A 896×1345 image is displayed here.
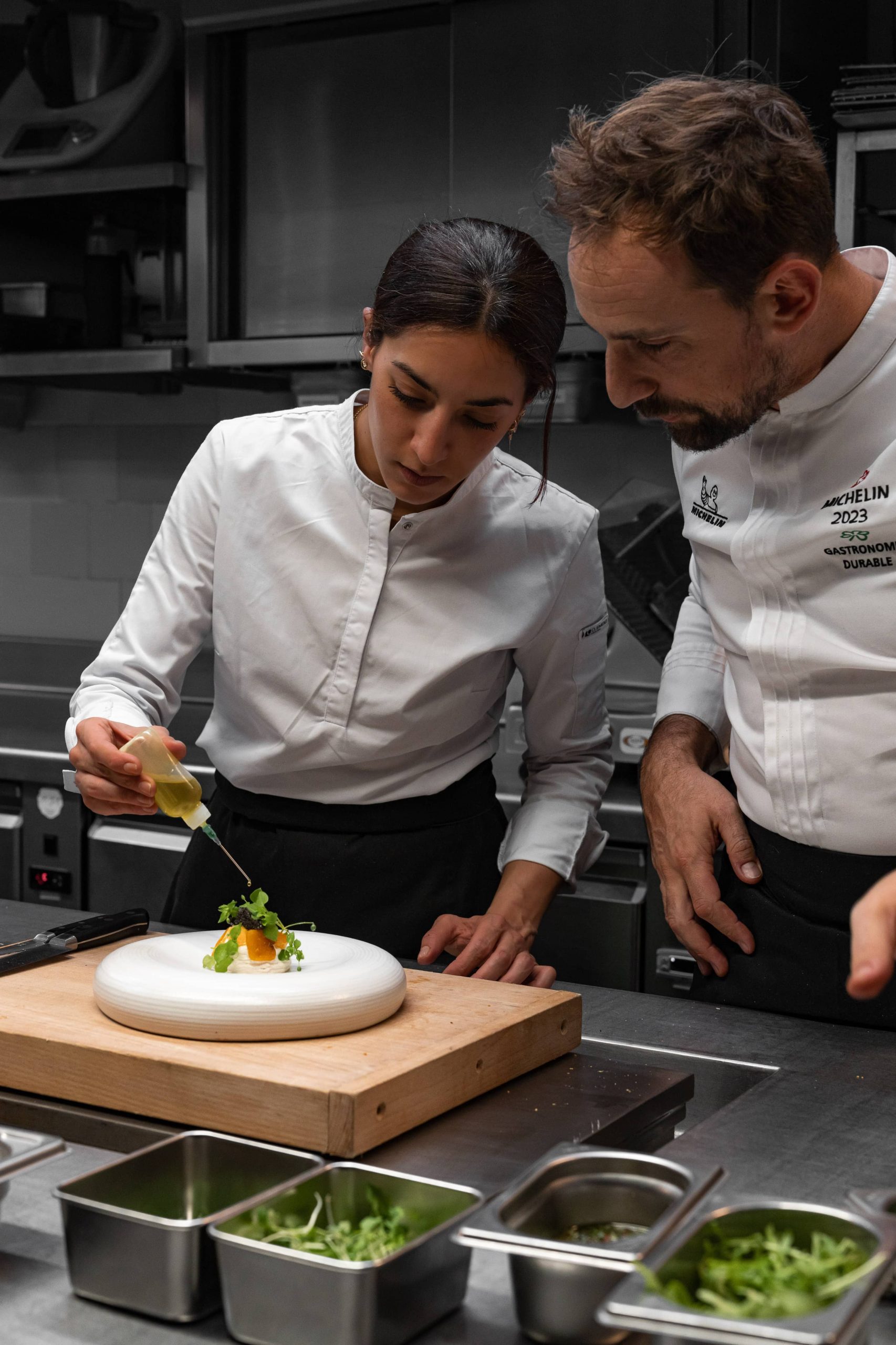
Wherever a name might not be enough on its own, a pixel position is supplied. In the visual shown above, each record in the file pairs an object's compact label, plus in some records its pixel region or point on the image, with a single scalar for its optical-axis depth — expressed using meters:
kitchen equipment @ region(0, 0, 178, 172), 3.26
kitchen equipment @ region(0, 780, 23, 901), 3.04
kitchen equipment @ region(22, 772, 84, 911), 2.99
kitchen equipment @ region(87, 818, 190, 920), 2.90
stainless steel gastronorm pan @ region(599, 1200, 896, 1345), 0.69
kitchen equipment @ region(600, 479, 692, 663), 2.92
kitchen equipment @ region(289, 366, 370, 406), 3.29
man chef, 1.29
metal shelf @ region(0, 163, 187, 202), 3.17
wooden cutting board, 1.08
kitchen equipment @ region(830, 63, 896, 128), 2.44
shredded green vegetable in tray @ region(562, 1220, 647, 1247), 0.88
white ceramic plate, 1.18
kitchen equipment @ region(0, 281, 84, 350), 3.42
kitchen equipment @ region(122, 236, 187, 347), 3.47
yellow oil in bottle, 1.45
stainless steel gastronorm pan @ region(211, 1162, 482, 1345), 0.79
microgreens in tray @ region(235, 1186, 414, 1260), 0.84
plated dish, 1.28
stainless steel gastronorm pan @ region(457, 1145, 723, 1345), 0.79
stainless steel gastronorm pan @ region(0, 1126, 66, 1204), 0.88
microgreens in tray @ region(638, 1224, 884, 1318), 0.73
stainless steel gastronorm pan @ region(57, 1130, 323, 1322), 0.85
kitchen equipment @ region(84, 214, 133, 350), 3.44
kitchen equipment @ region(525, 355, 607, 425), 3.09
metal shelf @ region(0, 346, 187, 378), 3.17
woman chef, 1.73
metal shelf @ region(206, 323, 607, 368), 3.06
